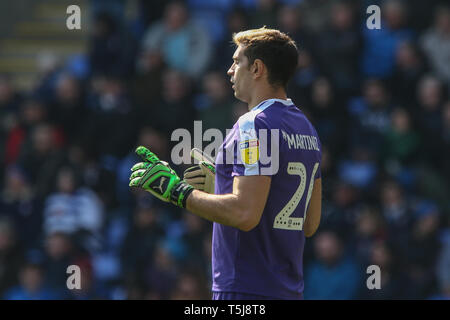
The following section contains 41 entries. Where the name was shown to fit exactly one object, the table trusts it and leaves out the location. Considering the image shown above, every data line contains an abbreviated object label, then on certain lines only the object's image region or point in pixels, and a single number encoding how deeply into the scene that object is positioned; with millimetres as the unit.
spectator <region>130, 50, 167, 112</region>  20719
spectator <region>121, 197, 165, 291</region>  18266
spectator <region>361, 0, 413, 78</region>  20781
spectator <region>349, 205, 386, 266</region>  17344
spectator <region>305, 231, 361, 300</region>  17203
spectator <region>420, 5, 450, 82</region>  20750
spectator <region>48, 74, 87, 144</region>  20984
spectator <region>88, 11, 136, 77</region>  21953
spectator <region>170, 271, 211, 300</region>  16359
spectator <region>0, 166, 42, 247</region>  19453
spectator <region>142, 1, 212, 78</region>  21547
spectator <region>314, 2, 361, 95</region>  20125
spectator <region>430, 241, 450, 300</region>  17328
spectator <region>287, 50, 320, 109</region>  19203
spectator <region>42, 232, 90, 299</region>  17859
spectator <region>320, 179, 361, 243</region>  17594
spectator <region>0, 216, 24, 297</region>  18656
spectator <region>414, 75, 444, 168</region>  19359
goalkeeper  7930
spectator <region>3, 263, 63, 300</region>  17797
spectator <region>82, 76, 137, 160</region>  20016
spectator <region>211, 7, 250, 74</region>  20562
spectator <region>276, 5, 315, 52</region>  20000
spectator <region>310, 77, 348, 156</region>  19031
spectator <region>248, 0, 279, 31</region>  20594
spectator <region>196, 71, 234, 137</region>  19266
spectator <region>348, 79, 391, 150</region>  19234
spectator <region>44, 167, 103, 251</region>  18922
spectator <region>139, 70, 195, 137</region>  19703
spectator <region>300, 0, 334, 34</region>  21627
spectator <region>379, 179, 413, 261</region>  17641
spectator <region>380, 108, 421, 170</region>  19312
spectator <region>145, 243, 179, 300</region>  17256
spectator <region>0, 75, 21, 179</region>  21381
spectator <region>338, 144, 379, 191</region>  18859
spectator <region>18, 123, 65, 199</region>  19719
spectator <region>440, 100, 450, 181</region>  19312
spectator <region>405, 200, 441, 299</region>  17406
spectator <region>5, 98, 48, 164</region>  21078
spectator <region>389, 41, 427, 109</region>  20094
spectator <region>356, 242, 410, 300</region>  16969
